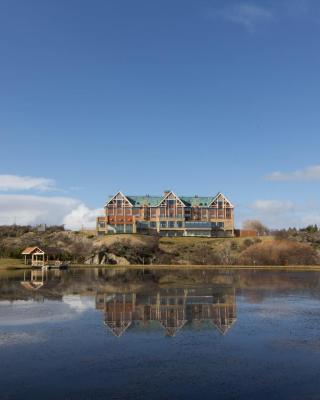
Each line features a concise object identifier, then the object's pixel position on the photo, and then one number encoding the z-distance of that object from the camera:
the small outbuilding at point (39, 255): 111.72
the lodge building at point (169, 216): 145.12
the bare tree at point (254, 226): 184.49
